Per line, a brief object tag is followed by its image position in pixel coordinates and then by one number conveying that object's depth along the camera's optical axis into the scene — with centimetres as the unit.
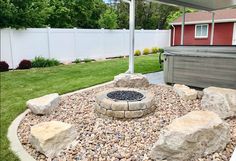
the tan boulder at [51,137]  223
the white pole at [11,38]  700
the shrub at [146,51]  1180
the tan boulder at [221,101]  287
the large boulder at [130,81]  433
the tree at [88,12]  1212
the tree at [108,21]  1054
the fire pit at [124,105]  284
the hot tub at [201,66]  377
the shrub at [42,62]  734
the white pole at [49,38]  802
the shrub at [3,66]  650
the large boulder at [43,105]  312
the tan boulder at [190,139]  199
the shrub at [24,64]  698
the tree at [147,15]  1642
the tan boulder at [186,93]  362
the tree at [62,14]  1082
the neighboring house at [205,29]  1172
